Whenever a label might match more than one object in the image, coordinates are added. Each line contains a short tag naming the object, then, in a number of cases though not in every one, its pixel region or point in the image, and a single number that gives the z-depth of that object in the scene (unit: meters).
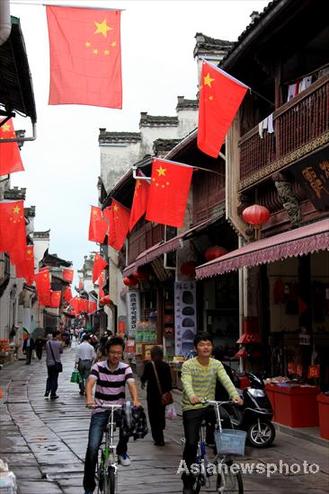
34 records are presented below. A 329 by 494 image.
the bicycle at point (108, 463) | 6.61
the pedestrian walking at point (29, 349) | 37.69
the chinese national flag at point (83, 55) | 9.15
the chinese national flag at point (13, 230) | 20.39
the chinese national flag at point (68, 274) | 61.09
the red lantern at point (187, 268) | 19.55
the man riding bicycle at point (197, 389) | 7.09
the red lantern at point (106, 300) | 37.76
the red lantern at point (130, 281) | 25.93
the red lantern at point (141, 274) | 24.48
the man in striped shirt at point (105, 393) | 6.96
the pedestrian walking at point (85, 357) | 18.88
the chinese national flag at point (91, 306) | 71.92
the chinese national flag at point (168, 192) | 16.23
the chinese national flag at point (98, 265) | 37.66
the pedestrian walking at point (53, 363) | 18.83
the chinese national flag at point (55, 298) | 52.97
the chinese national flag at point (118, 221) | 24.78
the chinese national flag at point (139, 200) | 19.36
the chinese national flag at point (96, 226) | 29.23
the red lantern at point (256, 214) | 13.35
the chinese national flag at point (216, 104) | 12.42
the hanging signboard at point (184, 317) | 19.66
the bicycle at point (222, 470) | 6.54
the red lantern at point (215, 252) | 16.94
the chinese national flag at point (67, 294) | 72.75
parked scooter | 10.80
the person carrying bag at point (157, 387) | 11.26
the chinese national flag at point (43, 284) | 40.94
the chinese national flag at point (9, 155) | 14.58
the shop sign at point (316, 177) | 10.93
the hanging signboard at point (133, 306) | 28.62
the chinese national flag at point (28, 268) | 22.87
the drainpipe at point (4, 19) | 5.37
